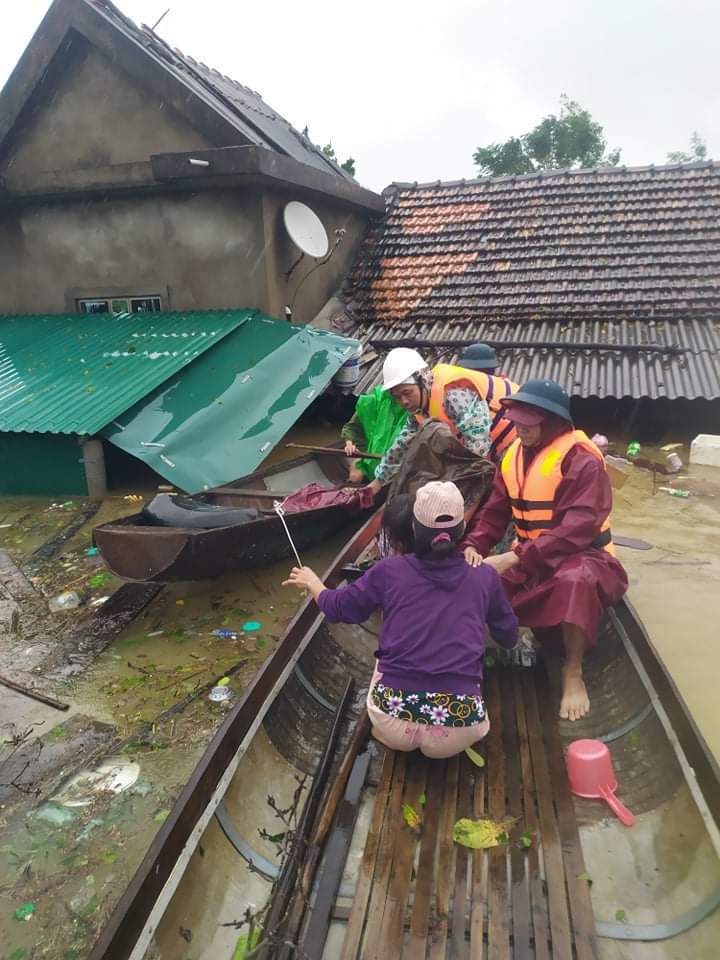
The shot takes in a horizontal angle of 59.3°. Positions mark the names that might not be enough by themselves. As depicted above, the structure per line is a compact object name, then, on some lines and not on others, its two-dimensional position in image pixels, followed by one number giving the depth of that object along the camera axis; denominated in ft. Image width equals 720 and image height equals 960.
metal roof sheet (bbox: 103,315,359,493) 23.71
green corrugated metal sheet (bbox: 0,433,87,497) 25.96
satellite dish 29.99
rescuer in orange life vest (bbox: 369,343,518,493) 14.70
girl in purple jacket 8.50
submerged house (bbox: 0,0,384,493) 27.17
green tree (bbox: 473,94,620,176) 91.66
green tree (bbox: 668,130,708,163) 102.01
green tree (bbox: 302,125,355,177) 82.61
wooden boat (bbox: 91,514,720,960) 7.29
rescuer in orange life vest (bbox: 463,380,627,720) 11.11
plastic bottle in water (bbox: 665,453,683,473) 27.48
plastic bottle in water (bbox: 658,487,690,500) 24.98
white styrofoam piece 27.43
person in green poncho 19.39
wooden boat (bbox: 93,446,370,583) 15.78
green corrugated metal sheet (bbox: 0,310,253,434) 25.45
